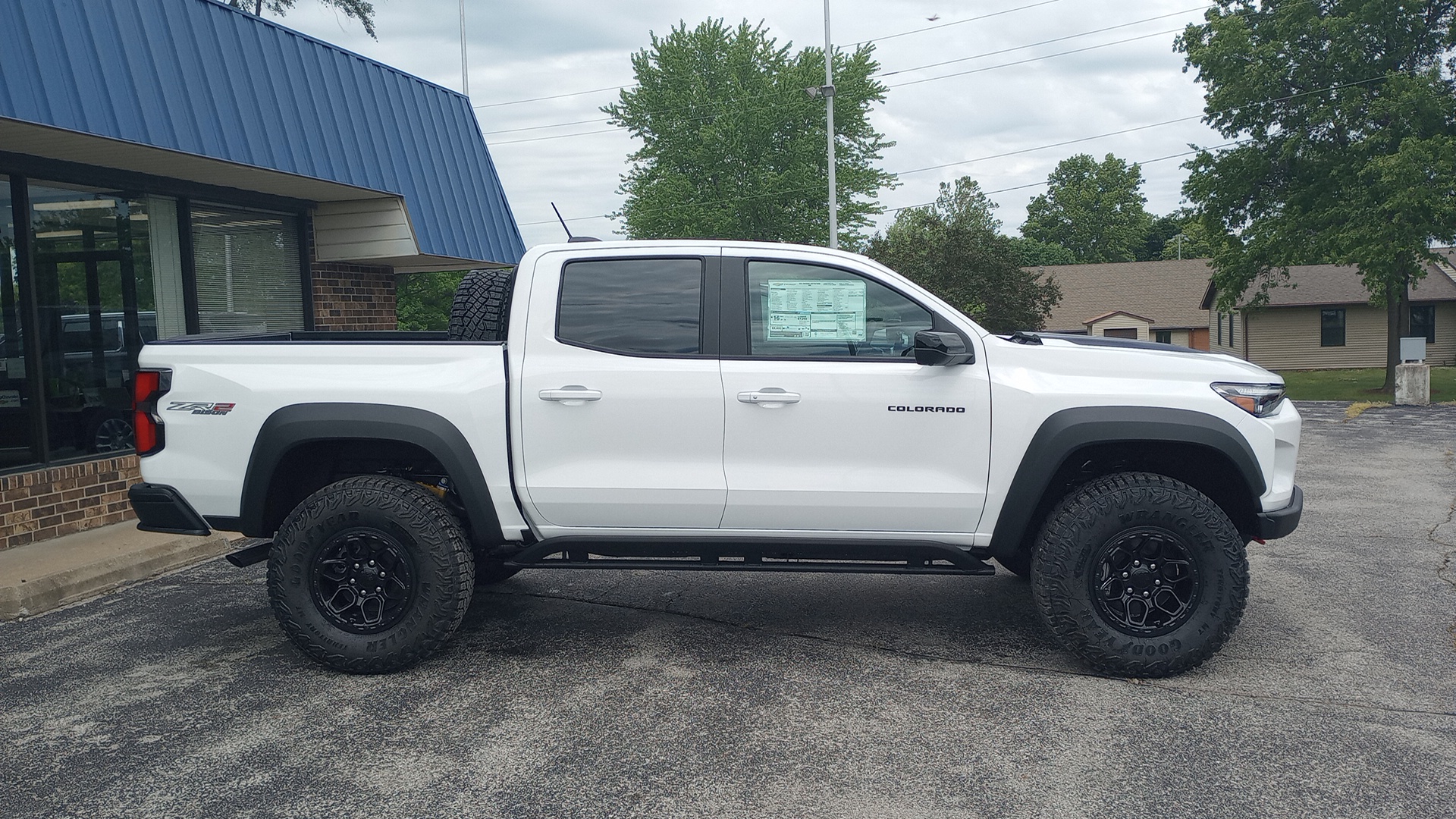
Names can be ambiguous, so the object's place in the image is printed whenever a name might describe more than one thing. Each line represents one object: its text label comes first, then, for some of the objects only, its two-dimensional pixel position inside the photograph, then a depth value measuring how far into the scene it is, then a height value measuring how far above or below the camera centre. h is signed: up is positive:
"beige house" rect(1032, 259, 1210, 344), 48.94 +0.63
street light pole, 25.69 +5.36
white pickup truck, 4.62 -0.57
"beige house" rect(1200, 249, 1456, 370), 40.59 -0.64
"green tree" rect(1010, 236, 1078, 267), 79.06 +4.71
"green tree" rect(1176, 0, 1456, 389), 22.64 +3.99
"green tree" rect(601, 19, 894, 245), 37.38 +6.79
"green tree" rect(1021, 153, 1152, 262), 81.38 +7.97
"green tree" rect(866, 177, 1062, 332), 28.31 +1.17
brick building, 7.17 +1.22
